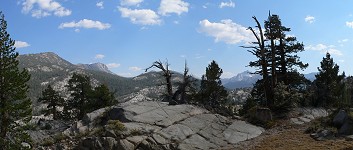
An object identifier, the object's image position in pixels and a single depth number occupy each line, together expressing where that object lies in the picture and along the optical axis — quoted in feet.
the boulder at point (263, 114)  110.93
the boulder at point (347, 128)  84.61
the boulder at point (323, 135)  83.05
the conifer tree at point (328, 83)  146.82
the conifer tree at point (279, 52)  135.33
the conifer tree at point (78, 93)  206.21
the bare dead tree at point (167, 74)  156.04
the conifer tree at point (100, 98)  182.50
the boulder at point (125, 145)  76.99
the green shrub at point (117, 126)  82.48
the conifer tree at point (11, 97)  93.66
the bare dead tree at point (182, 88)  134.00
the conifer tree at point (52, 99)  224.31
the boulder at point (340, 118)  89.75
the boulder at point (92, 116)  94.32
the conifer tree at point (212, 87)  201.36
